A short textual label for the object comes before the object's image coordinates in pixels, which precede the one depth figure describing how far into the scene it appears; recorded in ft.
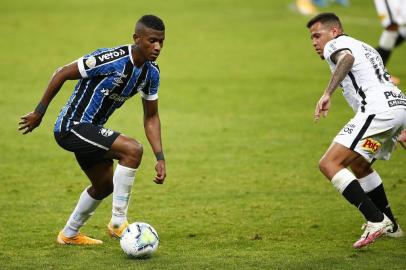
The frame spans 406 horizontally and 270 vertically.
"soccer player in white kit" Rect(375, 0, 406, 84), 123.24
